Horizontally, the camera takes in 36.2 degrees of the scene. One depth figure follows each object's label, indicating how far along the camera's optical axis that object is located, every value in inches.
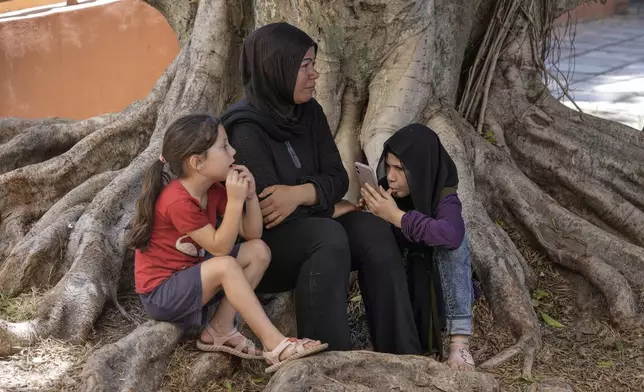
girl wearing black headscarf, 166.1
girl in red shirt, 151.0
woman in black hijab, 157.9
